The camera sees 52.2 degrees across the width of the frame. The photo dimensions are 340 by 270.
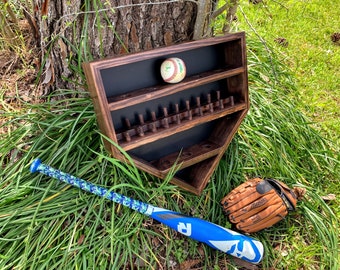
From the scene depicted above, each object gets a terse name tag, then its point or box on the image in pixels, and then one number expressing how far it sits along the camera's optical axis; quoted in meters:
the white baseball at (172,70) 1.50
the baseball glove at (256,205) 1.74
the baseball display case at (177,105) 1.42
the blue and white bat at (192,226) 1.61
